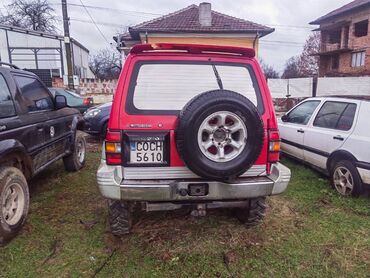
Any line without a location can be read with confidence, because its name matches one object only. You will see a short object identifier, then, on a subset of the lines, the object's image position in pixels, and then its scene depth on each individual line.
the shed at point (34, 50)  22.94
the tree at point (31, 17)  33.78
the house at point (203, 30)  17.05
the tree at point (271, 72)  54.43
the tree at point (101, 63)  47.19
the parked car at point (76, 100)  10.80
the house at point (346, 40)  29.28
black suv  3.03
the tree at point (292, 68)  44.97
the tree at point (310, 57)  40.06
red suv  2.47
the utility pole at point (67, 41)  14.00
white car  3.85
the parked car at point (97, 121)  7.64
